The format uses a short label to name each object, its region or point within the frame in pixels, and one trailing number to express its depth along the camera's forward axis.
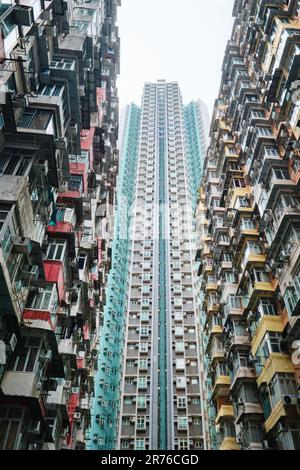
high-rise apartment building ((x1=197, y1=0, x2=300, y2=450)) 18.14
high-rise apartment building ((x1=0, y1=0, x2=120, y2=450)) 14.06
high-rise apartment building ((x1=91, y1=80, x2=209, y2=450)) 40.41
